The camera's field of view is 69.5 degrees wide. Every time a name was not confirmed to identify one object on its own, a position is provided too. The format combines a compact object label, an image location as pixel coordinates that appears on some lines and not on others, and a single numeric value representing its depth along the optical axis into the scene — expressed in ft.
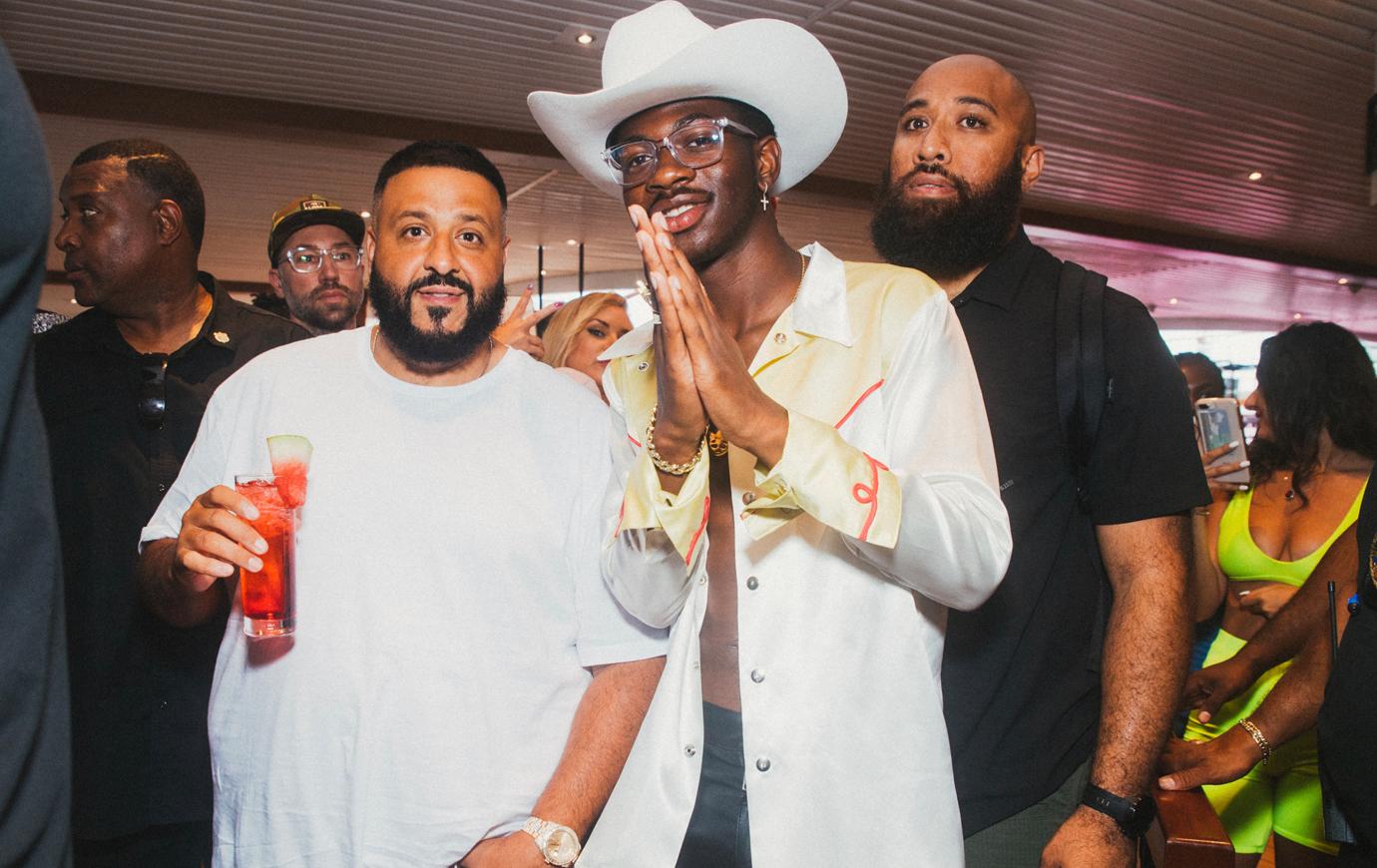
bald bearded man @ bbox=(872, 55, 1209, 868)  5.39
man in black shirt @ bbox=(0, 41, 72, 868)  2.21
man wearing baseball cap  12.71
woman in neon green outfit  9.57
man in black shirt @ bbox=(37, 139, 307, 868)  7.72
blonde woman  13.04
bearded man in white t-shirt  5.63
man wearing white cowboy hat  4.48
